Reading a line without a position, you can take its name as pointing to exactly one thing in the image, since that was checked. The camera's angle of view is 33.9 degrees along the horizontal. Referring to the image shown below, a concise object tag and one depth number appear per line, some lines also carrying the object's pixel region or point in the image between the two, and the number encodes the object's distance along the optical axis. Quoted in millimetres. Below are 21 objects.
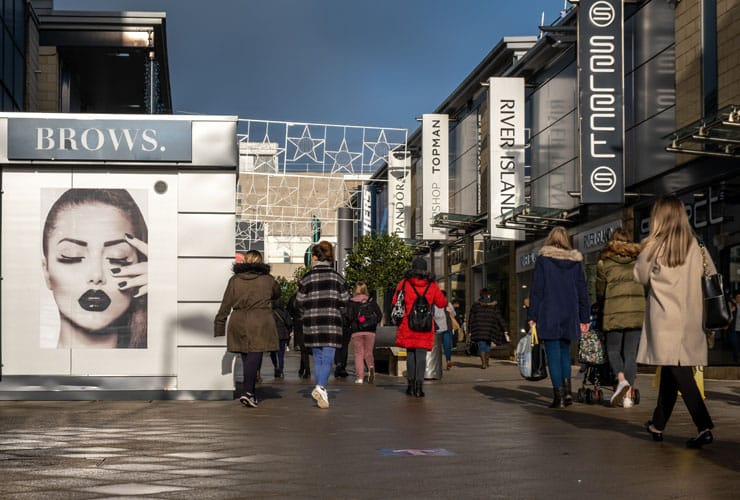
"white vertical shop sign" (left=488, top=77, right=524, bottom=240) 30969
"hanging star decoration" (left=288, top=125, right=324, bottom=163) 56562
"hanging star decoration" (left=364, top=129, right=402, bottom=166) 57672
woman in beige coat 8203
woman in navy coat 11820
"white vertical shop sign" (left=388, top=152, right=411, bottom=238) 51375
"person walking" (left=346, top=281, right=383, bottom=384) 18125
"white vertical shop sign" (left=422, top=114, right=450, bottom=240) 40438
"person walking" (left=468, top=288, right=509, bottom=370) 24281
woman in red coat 14039
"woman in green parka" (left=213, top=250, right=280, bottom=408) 12289
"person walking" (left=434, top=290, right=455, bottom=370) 21172
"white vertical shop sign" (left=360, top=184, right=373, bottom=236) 60719
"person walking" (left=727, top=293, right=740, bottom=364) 19672
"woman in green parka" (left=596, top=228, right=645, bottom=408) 11766
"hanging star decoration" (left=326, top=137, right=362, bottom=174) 59188
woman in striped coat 12383
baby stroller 12047
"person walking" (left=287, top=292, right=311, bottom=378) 18891
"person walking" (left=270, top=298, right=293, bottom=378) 18266
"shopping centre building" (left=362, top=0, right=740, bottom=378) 20109
